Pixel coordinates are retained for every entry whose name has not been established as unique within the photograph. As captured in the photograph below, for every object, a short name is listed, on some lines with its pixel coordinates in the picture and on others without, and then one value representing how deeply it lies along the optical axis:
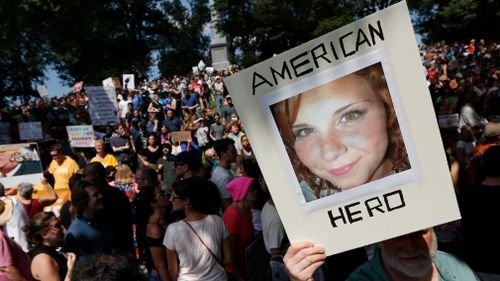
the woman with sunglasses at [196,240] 3.65
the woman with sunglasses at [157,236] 3.99
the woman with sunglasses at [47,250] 3.41
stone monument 36.24
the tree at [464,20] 39.34
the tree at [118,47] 41.97
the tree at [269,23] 46.59
